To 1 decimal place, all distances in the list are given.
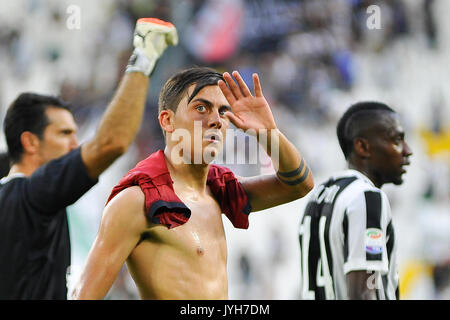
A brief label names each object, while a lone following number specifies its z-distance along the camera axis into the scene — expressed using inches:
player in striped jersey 228.8
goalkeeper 171.3
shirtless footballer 166.2
